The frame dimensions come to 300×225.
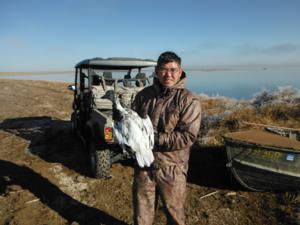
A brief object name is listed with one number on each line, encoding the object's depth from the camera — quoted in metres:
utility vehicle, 5.50
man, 2.62
